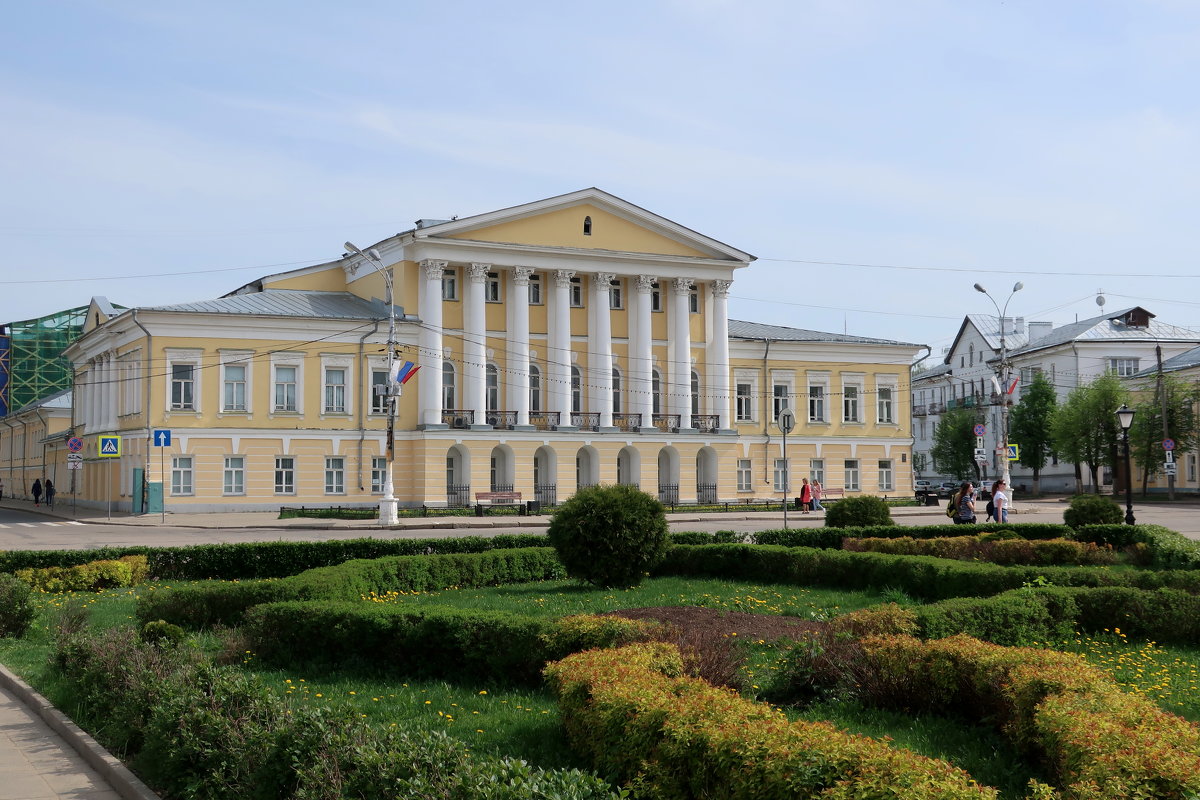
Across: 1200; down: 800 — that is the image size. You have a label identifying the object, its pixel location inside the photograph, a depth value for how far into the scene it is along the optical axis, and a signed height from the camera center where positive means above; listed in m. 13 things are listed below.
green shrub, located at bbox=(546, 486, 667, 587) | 16.69 -0.90
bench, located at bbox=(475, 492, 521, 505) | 45.78 -0.87
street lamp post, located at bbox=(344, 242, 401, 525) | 37.94 +1.97
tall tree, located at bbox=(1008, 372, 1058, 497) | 74.88 +2.68
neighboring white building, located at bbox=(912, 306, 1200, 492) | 74.79 +7.52
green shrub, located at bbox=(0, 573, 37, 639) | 14.05 -1.52
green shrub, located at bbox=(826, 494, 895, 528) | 26.41 -1.06
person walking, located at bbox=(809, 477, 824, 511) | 48.66 -1.10
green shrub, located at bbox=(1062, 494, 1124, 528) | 26.11 -1.13
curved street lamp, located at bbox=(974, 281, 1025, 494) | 45.12 +2.71
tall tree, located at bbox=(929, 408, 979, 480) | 86.88 +1.73
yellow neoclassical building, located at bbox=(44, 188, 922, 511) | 45.22 +4.17
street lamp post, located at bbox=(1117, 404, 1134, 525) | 30.53 +1.13
